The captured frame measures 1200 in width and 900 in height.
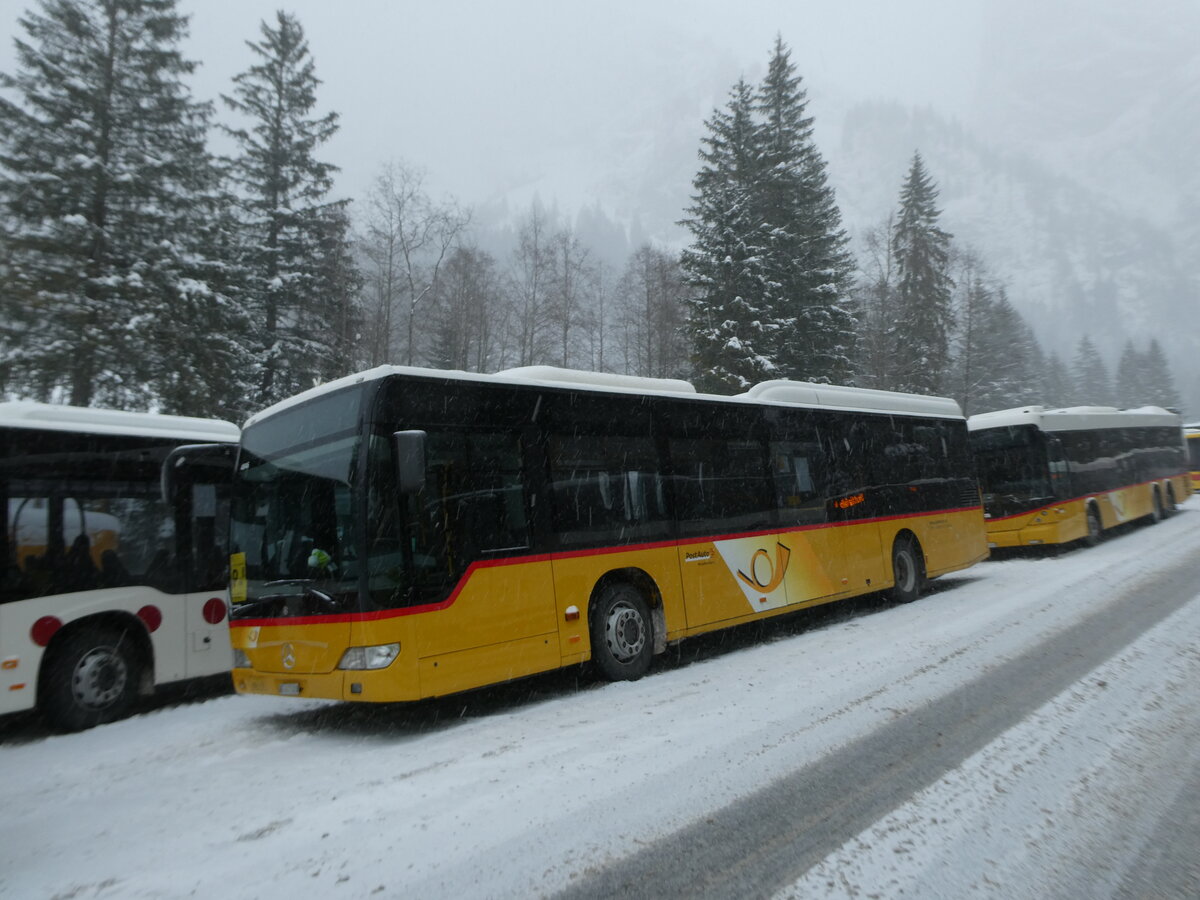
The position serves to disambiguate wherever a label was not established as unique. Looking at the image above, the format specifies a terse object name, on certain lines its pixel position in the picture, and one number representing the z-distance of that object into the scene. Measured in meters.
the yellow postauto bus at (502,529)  6.15
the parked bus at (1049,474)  16.80
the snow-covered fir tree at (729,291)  26.59
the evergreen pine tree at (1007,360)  55.59
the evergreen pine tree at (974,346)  45.84
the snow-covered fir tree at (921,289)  39.66
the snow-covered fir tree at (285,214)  25.00
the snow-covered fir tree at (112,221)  17.67
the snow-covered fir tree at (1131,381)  94.06
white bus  7.06
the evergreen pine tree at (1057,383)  85.06
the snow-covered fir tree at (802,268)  27.53
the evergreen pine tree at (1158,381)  92.81
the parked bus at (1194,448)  33.91
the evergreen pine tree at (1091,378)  92.62
